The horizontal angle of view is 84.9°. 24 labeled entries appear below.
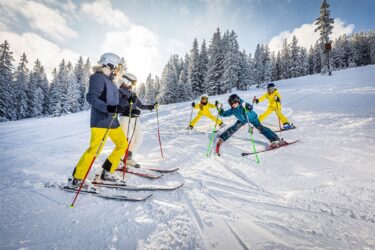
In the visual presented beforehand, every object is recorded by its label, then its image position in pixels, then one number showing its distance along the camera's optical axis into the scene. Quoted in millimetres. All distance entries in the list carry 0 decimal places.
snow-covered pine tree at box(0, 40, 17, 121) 38125
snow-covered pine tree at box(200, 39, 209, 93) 49188
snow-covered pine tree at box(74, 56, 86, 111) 63244
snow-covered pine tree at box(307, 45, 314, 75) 74725
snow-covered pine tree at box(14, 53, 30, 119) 48578
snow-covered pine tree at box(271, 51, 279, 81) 75375
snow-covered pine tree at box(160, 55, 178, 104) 50069
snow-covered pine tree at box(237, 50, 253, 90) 51188
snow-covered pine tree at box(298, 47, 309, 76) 68400
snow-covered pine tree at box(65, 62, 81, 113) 49031
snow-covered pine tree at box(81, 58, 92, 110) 59088
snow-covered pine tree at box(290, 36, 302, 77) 64188
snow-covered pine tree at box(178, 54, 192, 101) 47875
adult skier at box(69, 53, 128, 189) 3949
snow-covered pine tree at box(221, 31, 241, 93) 39031
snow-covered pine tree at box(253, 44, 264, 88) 61266
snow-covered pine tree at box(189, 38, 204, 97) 48844
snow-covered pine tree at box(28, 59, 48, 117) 53000
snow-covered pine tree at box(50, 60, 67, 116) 49278
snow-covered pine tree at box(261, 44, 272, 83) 61000
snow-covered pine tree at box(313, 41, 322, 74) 67981
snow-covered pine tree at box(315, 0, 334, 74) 37178
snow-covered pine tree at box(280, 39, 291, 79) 71150
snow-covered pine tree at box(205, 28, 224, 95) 42750
